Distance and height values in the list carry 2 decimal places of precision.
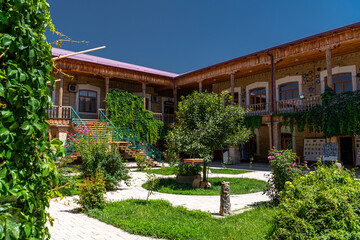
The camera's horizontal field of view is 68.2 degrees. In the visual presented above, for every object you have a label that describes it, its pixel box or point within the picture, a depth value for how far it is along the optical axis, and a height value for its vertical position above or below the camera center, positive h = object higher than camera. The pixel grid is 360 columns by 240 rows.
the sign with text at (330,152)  11.66 -0.56
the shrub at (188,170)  9.21 -1.09
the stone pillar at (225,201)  5.26 -1.23
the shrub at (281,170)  5.72 -0.67
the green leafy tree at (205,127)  8.28 +0.37
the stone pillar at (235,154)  16.27 -0.93
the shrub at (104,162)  7.63 -0.69
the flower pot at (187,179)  9.01 -1.37
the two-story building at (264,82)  13.71 +3.83
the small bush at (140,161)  12.80 -1.12
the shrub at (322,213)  2.80 -0.83
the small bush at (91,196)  5.57 -1.21
